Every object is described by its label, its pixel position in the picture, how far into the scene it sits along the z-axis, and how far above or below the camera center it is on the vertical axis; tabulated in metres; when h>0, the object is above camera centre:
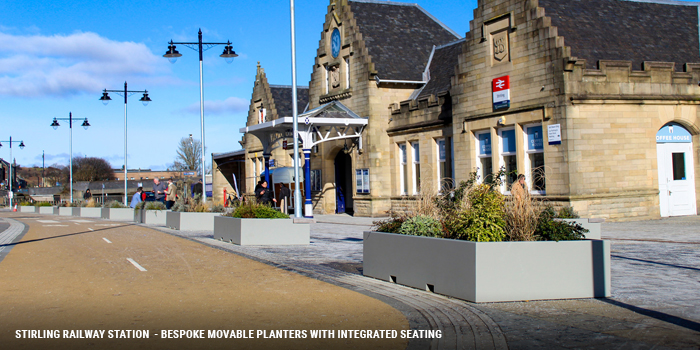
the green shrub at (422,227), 9.59 -0.51
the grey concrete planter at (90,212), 40.62 -0.59
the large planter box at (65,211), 45.33 -0.54
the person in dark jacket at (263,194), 22.60 +0.16
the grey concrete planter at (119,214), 34.84 -0.66
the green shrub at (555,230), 8.45 -0.54
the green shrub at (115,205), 37.53 -0.15
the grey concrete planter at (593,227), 13.16 -0.78
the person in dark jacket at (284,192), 25.74 +0.24
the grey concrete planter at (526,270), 8.10 -1.02
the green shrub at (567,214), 13.33 -0.51
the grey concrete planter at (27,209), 58.82 -0.41
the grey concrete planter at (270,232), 16.67 -0.90
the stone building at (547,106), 19.88 +3.02
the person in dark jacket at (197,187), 50.06 +1.06
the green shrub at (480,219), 8.48 -0.37
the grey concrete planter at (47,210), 49.78 -0.49
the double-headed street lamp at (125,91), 35.56 +6.05
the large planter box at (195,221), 23.12 -0.77
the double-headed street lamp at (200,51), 25.84 +6.16
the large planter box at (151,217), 27.92 -0.70
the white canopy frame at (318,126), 27.94 +3.35
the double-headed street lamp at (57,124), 48.41 +6.14
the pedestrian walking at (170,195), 28.91 +0.27
